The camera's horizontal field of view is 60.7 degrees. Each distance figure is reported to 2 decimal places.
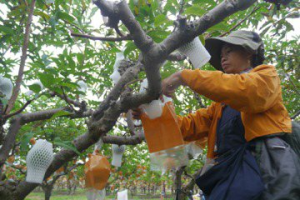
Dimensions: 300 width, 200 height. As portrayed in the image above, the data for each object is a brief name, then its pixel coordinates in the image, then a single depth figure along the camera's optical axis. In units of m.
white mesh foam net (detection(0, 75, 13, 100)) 1.84
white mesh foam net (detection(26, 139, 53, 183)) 1.59
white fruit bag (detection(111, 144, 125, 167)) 2.52
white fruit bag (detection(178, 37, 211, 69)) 1.26
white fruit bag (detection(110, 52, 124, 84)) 2.10
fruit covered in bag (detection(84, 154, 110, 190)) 1.90
